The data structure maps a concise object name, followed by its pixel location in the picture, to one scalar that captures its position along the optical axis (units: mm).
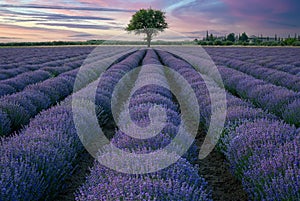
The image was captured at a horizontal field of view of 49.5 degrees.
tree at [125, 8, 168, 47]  53344
